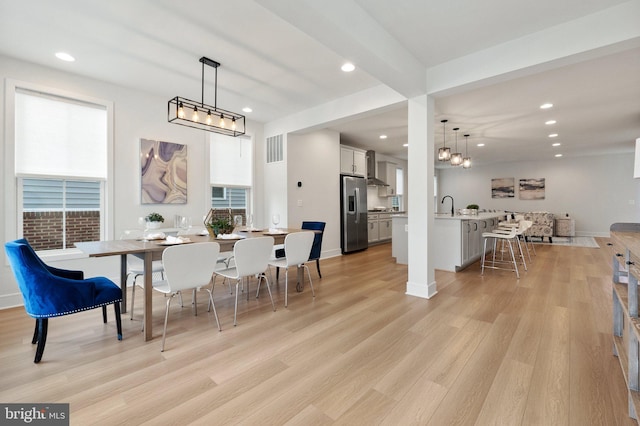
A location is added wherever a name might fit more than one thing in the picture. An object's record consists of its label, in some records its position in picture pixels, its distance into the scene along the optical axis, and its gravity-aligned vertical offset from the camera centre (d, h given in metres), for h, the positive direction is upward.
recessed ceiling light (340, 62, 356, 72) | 3.33 +1.73
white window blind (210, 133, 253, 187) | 4.98 +0.94
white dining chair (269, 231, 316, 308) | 3.19 -0.43
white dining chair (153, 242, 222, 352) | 2.24 -0.44
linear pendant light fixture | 2.99 +1.09
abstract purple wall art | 4.15 +0.61
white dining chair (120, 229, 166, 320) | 2.72 -0.56
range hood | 7.78 +1.16
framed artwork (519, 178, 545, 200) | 10.09 +0.80
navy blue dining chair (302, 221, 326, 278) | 4.22 -0.46
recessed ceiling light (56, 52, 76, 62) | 3.11 +1.74
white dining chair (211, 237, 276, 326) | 2.70 -0.45
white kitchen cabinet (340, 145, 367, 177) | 6.77 +1.25
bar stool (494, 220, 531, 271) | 5.36 -0.30
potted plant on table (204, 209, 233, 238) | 3.11 -0.15
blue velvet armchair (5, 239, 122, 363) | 1.99 -0.59
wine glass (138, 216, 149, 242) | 3.93 -0.15
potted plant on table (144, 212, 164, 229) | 4.02 -0.11
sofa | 8.46 -0.39
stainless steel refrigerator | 6.51 -0.05
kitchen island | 4.68 -0.52
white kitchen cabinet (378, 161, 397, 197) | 8.66 +1.08
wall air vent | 5.47 +1.23
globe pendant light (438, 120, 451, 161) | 5.19 +1.05
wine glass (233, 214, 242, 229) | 3.35 -0.09
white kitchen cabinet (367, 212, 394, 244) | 7.68 -0.43
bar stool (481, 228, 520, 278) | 4.66 -0.42
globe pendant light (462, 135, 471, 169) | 6.04 +1.77
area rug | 7.46 -0.87
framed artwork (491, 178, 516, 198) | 10.56 +0.89
